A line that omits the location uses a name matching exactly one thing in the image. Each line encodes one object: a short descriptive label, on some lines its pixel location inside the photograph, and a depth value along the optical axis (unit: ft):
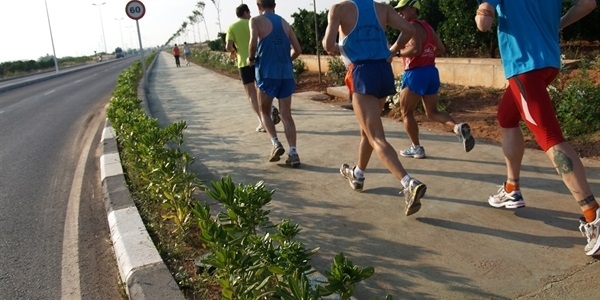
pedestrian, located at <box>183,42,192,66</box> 110.93
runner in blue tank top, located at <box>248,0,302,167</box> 15.98
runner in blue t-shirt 8.98
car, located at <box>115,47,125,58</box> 304.63
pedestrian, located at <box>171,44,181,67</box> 100.22
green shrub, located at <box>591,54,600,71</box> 20.70
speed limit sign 43.04
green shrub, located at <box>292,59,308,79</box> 45.17
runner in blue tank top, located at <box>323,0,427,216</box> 11.44
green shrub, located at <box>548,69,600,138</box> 16.06
